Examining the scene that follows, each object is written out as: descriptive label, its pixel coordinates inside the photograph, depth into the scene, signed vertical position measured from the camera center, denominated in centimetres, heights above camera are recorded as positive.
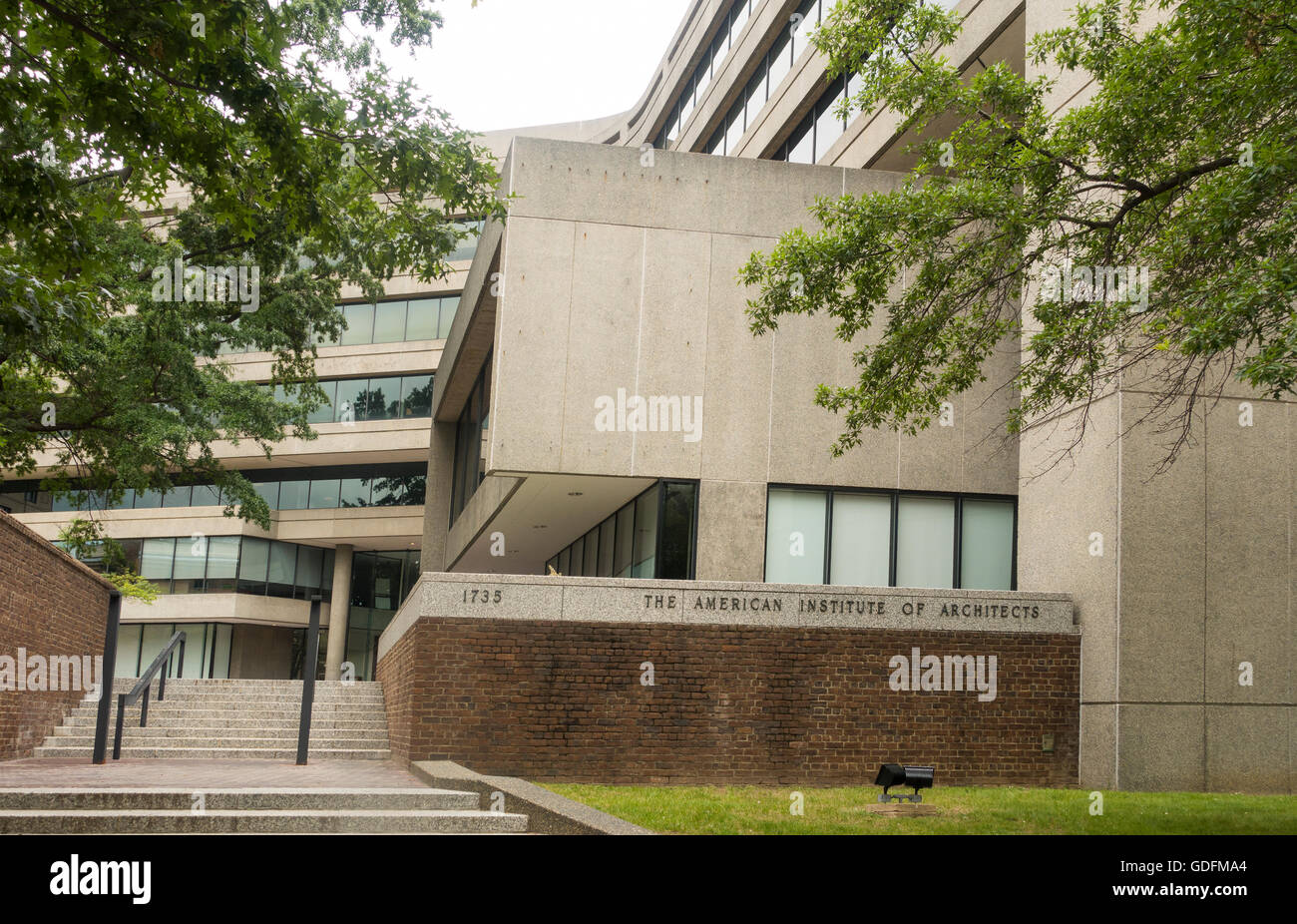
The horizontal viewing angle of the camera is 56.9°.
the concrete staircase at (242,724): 1709 -179
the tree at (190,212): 908 +412
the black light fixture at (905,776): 1200 -136
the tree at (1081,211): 998 +430
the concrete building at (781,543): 1520 +145
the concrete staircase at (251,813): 779 -146
